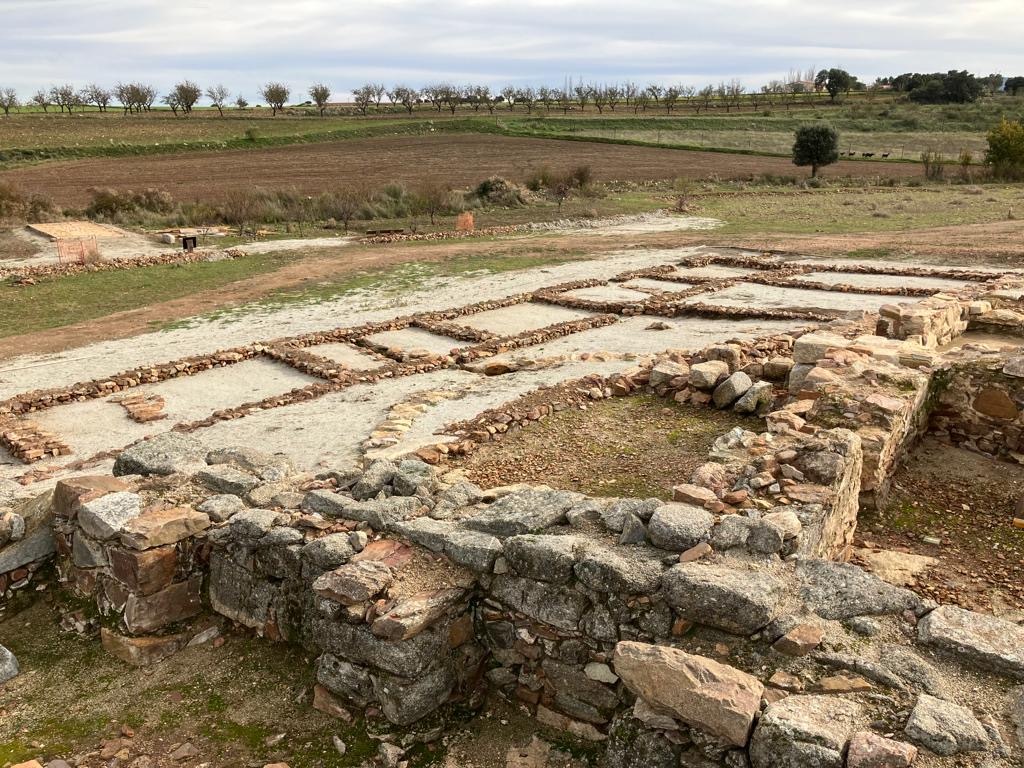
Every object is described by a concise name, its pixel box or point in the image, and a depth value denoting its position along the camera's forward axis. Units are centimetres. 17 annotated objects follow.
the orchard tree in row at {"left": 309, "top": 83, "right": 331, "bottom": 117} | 9375
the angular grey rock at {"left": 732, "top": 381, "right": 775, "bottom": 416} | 905
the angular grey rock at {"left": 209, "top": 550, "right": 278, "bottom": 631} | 515
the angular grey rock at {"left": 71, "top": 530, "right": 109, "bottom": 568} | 553
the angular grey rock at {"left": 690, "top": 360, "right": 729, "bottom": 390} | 949
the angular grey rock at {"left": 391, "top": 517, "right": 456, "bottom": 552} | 479
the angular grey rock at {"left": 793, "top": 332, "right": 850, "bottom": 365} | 920
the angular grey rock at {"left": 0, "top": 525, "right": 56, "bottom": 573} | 583
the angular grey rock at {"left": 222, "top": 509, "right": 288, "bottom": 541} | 514
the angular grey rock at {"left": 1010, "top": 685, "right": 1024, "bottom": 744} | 328
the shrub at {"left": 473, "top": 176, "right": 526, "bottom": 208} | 3234
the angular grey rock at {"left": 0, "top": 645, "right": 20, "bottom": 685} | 501
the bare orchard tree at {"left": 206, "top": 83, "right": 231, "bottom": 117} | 9675
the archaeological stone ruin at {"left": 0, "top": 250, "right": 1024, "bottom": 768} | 358
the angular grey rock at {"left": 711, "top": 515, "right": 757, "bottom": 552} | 458
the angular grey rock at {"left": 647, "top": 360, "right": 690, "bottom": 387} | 991
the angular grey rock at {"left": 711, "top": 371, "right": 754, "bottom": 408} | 917
